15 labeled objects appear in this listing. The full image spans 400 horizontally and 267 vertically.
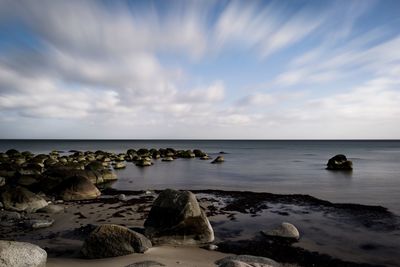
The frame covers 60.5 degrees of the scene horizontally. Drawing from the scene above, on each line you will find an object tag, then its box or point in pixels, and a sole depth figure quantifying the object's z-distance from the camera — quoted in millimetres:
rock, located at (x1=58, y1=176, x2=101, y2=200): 21453
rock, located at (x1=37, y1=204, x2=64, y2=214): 17031
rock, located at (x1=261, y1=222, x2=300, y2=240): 13055
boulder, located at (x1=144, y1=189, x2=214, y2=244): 12055
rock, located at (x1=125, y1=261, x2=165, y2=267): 8523
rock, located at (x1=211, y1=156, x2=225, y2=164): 57725
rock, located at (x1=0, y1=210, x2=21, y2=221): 15244
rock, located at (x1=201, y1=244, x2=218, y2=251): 11541
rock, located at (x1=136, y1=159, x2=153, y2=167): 48847
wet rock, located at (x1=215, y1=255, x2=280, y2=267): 9312
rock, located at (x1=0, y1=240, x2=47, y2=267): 8031
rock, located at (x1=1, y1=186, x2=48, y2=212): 17391
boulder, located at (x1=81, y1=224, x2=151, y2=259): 10062
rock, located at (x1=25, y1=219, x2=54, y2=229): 13938
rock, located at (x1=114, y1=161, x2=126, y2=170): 44938
